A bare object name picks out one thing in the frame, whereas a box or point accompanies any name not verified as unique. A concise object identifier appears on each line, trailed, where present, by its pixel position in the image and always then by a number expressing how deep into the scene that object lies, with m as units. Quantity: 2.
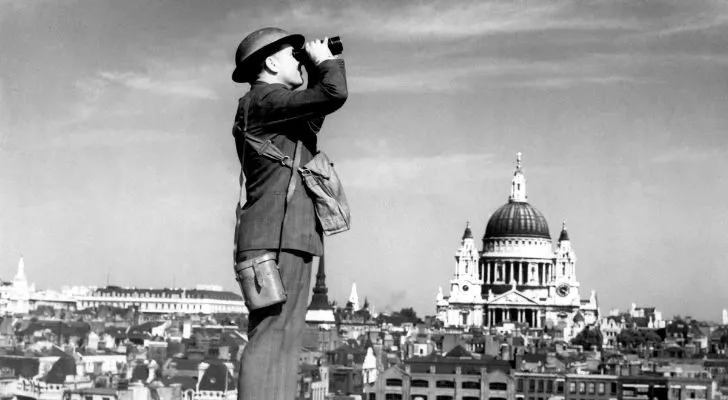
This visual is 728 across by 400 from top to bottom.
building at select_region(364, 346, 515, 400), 72.31
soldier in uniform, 6.26
